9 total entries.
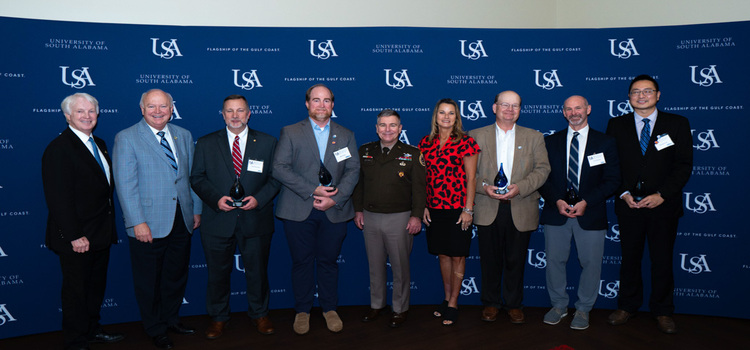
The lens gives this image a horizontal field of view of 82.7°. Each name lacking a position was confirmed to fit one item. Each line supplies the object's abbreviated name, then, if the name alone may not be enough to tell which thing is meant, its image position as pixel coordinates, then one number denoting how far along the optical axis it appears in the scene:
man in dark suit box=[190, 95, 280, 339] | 3.17
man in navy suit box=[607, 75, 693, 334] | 3.30
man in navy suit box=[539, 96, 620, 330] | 3.34
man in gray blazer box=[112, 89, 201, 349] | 2.99
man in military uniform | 3.31
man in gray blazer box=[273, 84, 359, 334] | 3.25
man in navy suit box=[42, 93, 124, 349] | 2.80
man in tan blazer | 3.40
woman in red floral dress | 3.34
